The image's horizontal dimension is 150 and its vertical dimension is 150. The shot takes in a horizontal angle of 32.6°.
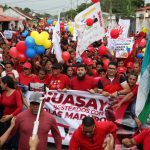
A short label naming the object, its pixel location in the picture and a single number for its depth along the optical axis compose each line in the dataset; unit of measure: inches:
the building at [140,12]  1091.5
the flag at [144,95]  122.8
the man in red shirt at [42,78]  206.8
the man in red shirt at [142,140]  123.7
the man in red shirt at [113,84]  177.1
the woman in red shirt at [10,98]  158.8
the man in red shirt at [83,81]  194.1
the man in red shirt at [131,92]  168.8
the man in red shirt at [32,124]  128.9
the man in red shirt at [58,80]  198.5
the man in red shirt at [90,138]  124.9
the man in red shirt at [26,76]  205.6
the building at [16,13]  2314.8
